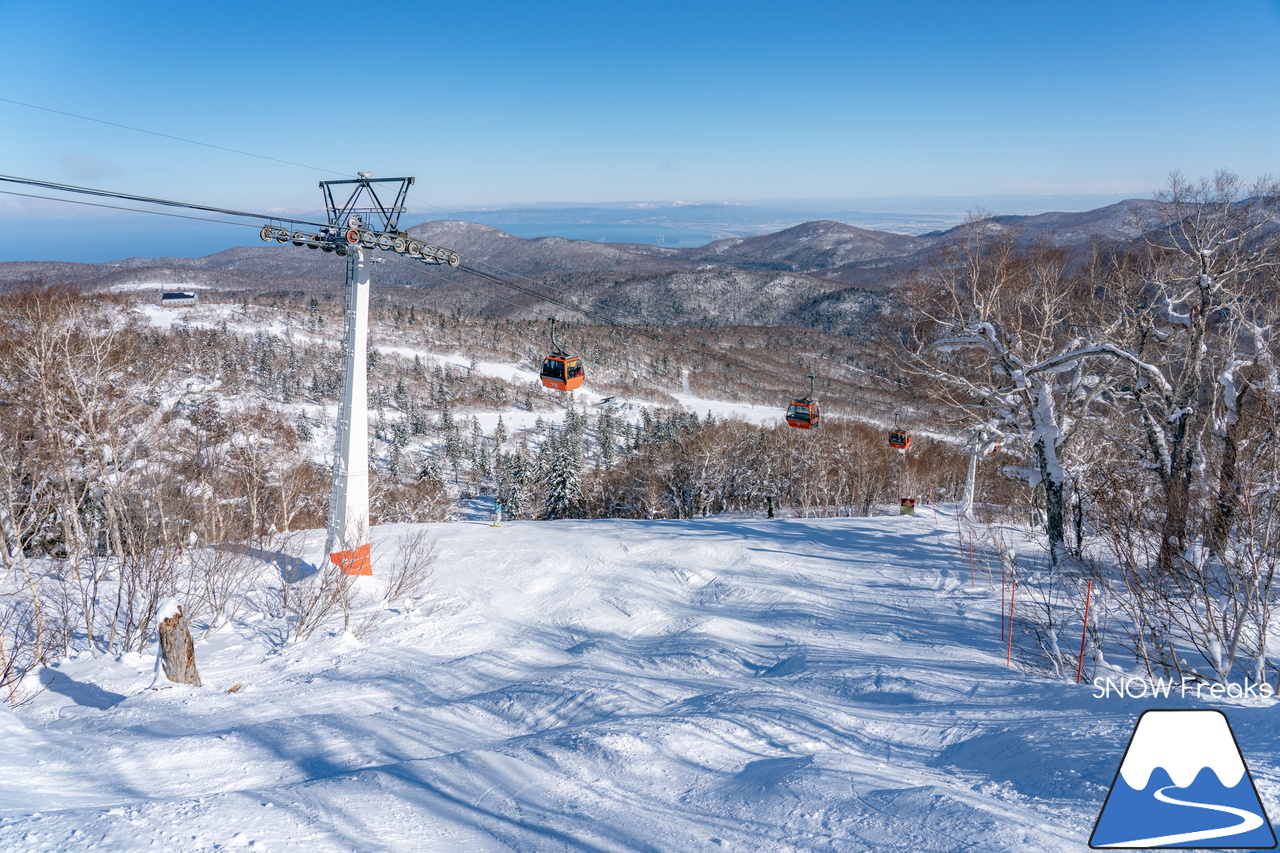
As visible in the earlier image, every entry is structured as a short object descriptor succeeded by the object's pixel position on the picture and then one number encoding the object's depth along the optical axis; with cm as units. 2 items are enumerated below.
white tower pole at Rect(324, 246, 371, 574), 1297
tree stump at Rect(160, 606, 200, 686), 886
